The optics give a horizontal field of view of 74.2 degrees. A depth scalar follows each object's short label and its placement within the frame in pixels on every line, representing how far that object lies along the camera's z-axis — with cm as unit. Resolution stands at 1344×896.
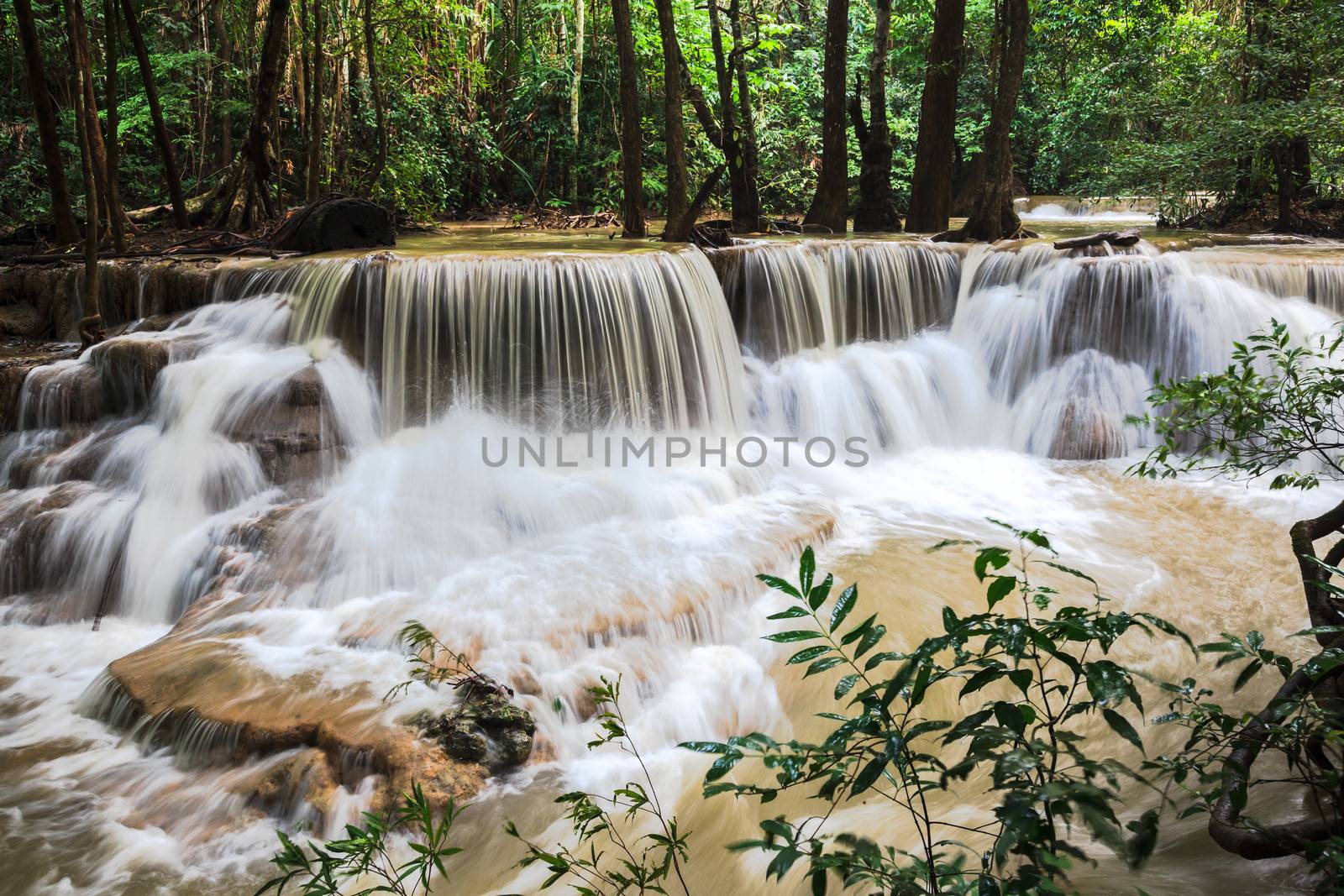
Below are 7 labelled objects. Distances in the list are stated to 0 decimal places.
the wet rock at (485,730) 402
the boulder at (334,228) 889
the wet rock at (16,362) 681
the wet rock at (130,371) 689
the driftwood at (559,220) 1466
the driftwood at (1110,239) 926
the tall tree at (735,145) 1141
